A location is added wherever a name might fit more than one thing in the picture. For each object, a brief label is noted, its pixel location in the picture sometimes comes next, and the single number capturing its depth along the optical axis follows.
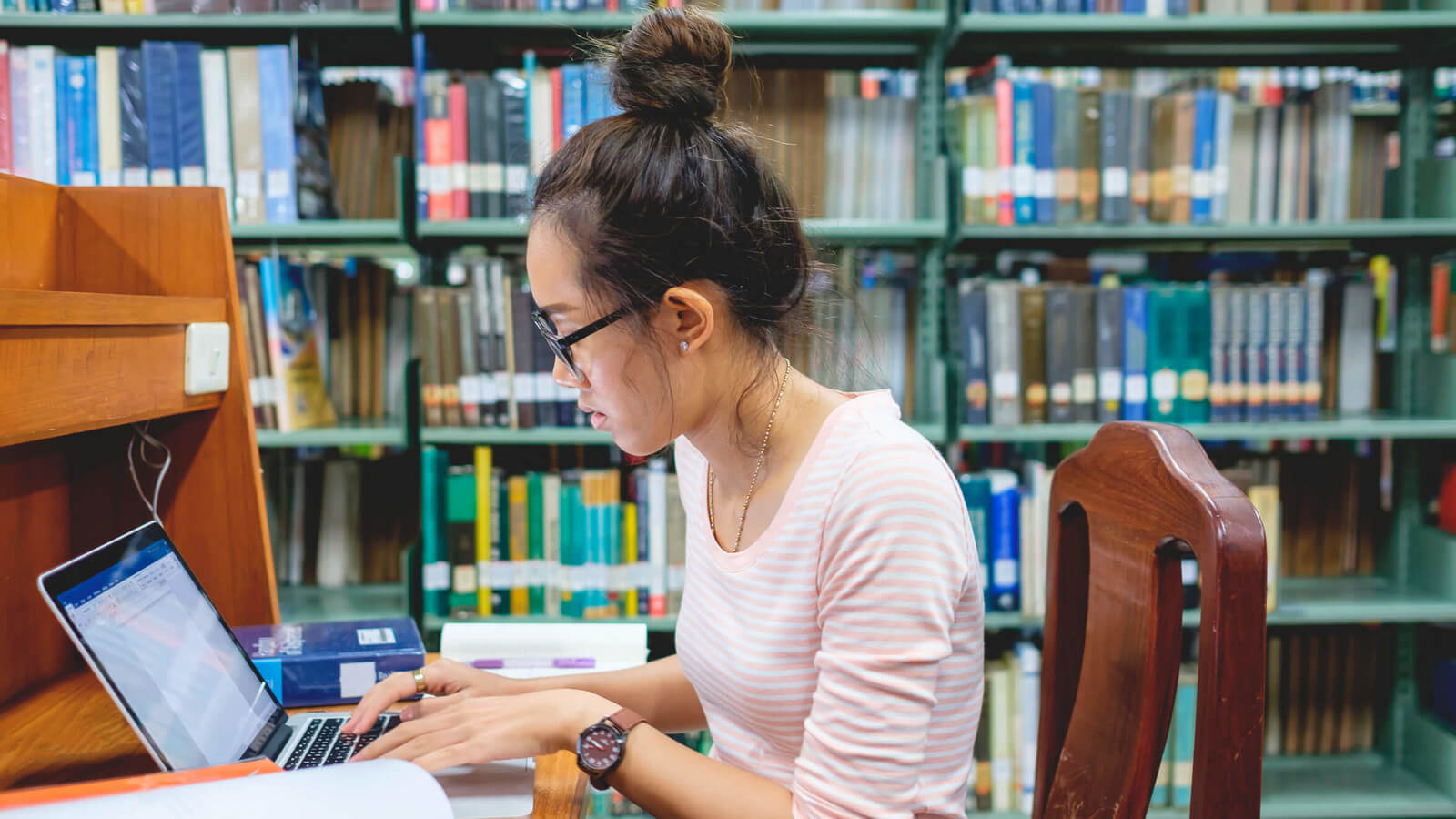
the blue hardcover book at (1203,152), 1.86
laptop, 0.73
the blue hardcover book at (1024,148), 1.85
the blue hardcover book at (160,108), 1.77
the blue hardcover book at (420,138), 1.81
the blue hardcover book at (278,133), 1.80
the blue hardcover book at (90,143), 1.78
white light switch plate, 1.01
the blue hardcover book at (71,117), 1.77
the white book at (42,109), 1.76
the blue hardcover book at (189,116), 1.79
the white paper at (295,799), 0.51
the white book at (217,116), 1.79
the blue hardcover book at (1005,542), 1.88
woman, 0.72
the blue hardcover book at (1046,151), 1.85
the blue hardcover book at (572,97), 1.83
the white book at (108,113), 1.77
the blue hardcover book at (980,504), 1.87
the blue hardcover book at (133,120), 1.78
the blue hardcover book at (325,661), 0.97
